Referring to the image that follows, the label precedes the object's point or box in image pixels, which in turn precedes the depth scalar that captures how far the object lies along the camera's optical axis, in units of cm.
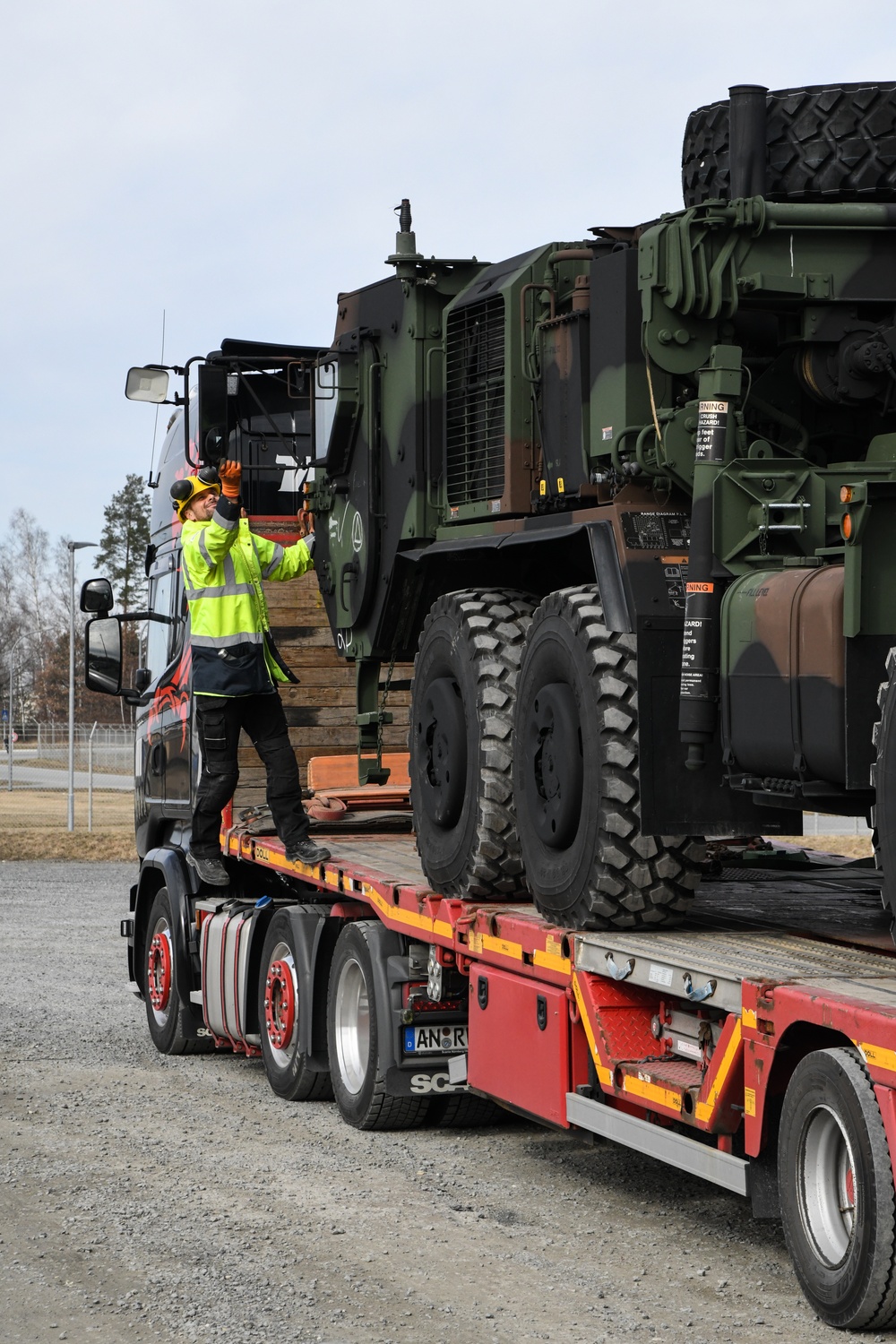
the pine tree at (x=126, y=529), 8875
